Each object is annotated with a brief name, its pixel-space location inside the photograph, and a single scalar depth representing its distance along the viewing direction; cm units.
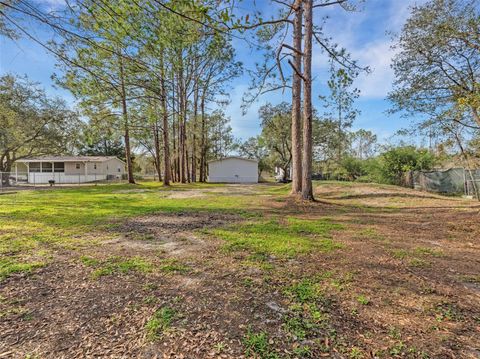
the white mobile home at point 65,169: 2477
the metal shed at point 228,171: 2988
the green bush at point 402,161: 1589
